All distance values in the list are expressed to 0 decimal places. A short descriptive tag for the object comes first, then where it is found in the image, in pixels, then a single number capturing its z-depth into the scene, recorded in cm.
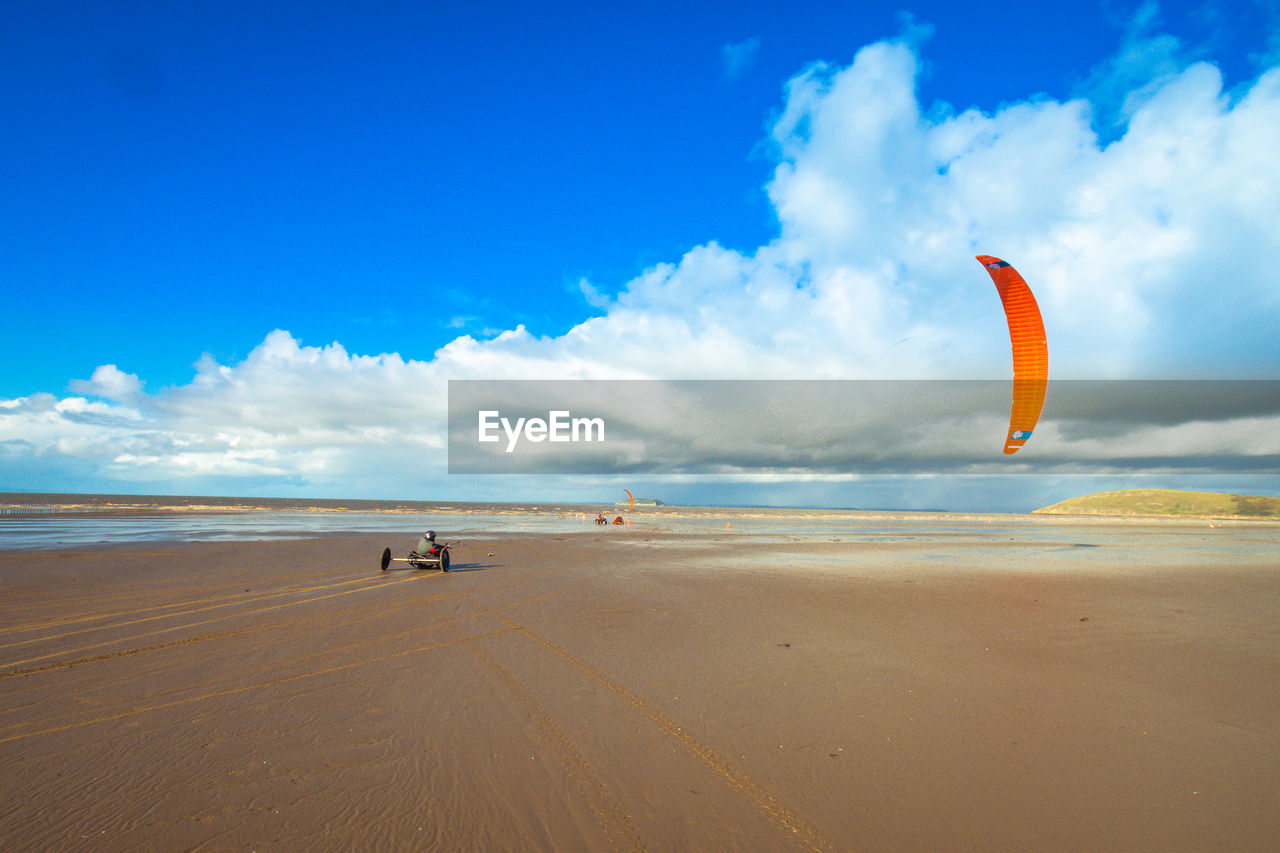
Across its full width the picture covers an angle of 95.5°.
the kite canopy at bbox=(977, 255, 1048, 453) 1753
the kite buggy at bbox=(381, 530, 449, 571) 1816
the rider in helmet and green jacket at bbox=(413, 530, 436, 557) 1848
